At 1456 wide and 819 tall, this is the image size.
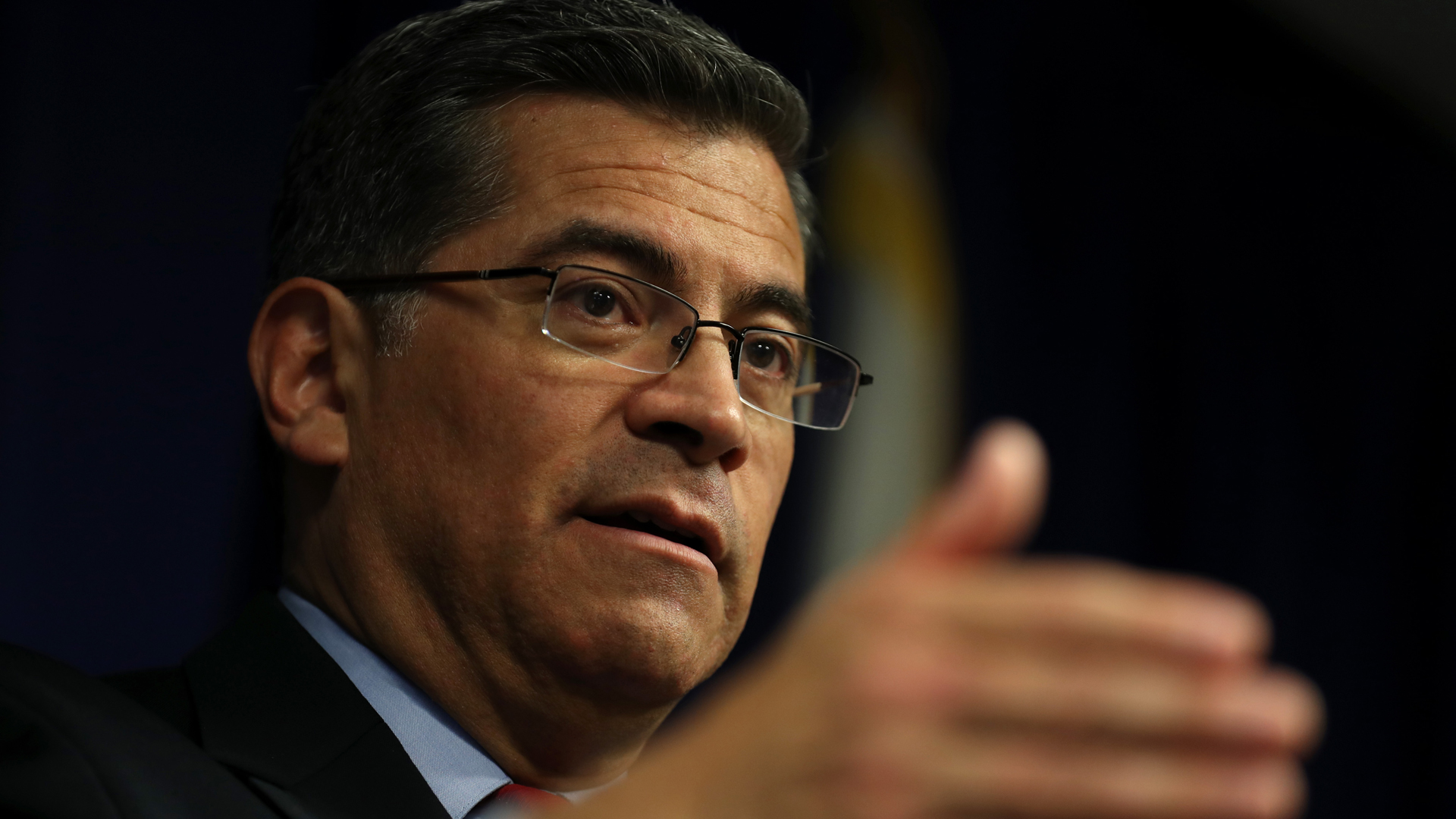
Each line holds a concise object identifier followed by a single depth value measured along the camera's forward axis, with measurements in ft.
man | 8.97
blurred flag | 10.00
